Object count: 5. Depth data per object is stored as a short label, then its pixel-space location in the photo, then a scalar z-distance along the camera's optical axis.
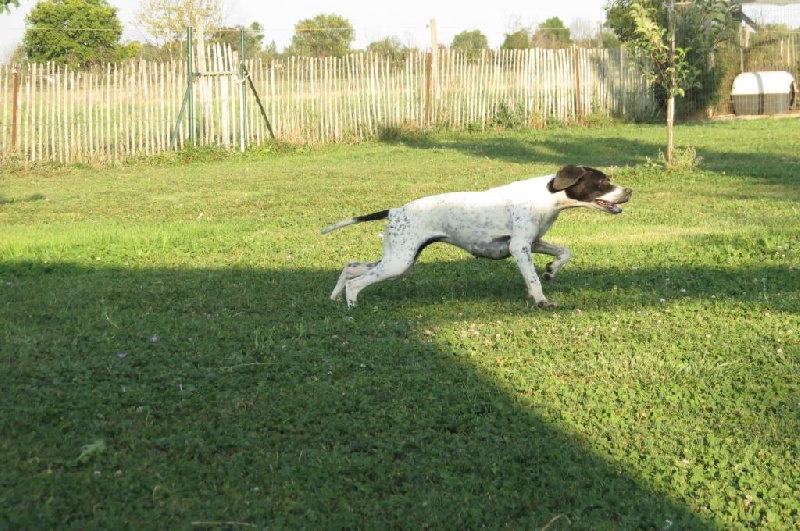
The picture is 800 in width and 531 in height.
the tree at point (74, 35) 48.00
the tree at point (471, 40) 51.69
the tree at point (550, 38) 55.71
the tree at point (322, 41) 46.78
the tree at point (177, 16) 47.56
